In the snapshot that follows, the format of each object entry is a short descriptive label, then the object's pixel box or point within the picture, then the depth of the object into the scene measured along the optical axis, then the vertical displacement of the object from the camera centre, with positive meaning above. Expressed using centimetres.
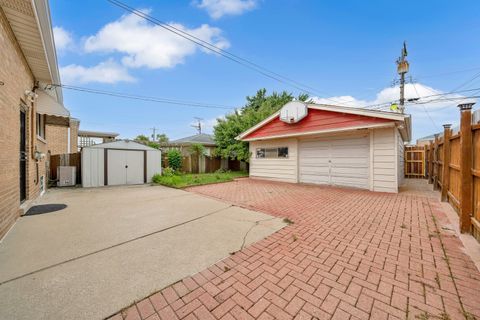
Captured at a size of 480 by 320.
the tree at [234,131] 1344 +209
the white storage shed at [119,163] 888 -23
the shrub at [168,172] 1094 -78
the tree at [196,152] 1424 +53
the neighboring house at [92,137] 1861 +237
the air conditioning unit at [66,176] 892 -80
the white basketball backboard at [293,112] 916 +238
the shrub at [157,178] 1011 -103
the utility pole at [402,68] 1562 +754
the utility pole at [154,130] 3893 +605
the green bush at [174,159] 1246 +0
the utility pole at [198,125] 3644 +664
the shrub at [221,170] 1499 -94
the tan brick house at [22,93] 335 +169
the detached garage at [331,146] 716 +60
